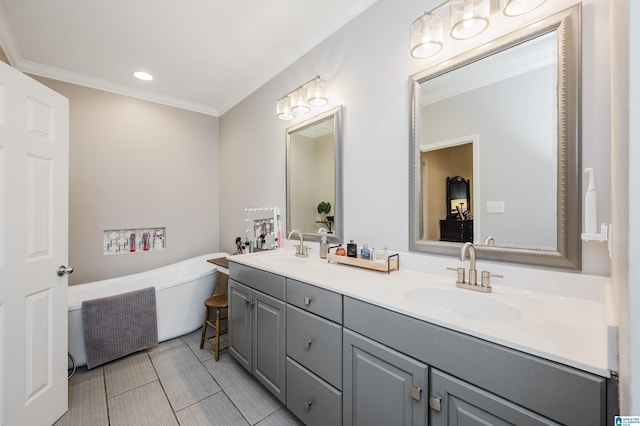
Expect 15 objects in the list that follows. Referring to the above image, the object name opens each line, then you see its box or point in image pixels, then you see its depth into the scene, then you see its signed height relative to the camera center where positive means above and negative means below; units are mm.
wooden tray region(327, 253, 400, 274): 1531 -310
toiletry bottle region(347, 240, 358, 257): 1756 -248
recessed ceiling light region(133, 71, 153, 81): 2693 +1418
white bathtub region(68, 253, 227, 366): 2500 -795
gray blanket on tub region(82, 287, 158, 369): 2107 -954
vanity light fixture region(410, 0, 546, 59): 1118 +881
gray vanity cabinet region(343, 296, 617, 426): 674 -512
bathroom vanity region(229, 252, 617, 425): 714 -502
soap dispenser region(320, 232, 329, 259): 2018 -267
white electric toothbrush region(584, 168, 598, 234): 960 +13
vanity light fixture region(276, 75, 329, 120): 1990 +899
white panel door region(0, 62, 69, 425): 1340 -208
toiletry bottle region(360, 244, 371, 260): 1647 -260
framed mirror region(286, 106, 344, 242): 1981 +299
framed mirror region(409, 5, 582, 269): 1063 +308
